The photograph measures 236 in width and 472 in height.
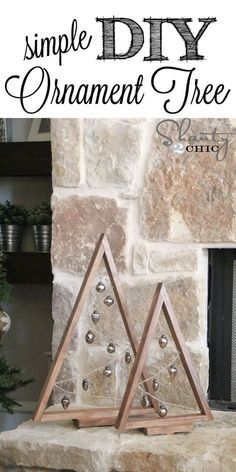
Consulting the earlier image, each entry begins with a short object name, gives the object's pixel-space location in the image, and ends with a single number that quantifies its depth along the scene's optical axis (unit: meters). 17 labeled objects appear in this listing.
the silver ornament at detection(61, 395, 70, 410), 1.92
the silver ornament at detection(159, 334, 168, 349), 1.84
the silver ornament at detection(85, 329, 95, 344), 1.91
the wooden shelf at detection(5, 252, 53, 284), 2.58
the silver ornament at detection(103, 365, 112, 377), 1.91
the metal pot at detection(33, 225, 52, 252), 2.56
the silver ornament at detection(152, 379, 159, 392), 1.88
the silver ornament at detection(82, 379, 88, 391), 1.90
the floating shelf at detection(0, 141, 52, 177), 2.65
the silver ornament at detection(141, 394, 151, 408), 1.86
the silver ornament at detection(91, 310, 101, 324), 1.93
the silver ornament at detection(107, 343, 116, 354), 1.97
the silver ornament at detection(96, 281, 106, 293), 1.93
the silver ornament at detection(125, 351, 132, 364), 1.93
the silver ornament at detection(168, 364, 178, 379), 1.87
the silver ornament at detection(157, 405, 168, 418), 1.84
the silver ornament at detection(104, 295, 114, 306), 1.94
